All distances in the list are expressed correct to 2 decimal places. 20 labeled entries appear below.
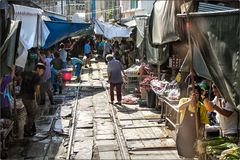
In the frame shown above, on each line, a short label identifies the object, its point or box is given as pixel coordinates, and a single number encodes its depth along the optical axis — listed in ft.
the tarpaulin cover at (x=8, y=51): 26.05
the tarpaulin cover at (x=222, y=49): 17.93
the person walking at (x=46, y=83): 49.73
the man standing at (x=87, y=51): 97.16
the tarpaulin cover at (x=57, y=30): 56.42
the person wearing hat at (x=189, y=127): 25.40
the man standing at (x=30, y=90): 34.17
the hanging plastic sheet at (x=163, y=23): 32.81
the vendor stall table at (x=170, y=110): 35.42
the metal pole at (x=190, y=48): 21.25
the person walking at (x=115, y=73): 48.85
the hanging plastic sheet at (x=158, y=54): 45.40
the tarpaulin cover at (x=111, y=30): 95.35
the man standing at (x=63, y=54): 65.96
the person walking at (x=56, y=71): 55.67
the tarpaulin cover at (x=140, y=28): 57.64
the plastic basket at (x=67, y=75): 66.41
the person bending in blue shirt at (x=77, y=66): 71.27
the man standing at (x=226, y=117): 24.41
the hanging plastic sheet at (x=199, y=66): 28.48
